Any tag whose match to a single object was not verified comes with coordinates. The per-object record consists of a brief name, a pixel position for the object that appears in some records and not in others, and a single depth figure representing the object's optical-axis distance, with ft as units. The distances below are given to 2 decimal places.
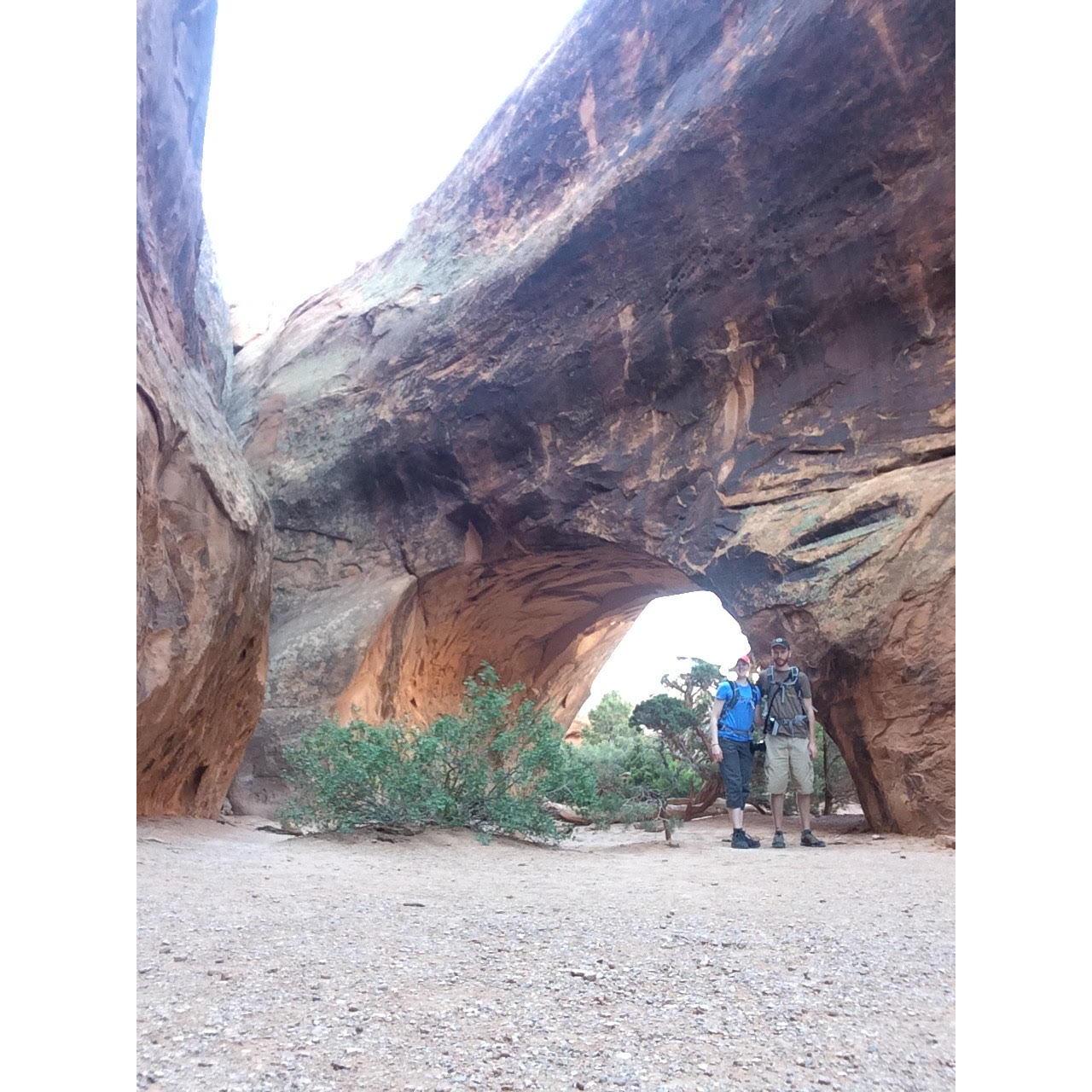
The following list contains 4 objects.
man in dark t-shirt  19.75
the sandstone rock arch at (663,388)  23.09
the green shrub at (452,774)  19.43
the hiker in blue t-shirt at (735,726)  20.76
